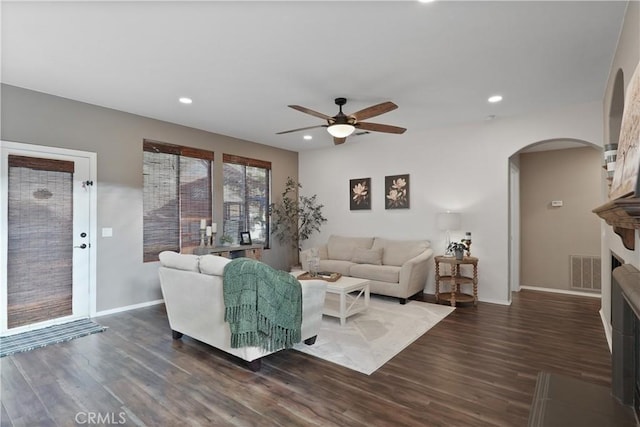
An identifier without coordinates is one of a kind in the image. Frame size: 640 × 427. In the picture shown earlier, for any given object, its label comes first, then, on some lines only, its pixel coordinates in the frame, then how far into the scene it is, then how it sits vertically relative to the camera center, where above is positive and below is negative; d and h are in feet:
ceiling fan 11.55 +3.55
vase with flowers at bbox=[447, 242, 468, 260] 16.63 -1.69
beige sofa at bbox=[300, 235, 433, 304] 16.66 -2.59
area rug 10.38 -4.35
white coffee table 13.30 -3.77
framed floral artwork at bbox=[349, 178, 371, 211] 21.62 +1.41
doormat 11.13 -4.29
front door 12.46 -0.76
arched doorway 18.94 -0.21
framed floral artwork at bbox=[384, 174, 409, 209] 20.09 +1.43
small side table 16.30 -3.21
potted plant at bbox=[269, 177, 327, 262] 23.56 -0.03
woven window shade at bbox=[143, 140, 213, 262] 16.74 +1.06
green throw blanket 9.13 -2.44
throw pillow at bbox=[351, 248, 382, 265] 19.04 -2.33
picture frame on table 20.61 -1.36
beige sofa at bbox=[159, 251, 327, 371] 9.76 -2.72
